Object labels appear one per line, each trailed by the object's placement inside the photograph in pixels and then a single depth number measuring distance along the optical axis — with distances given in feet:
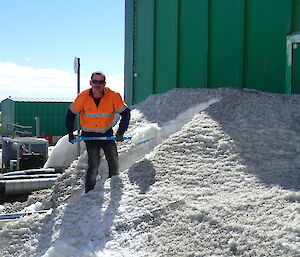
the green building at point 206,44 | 23.94
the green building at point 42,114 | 80.33
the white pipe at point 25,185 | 22.21
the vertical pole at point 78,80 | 21.04
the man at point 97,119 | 15.42
